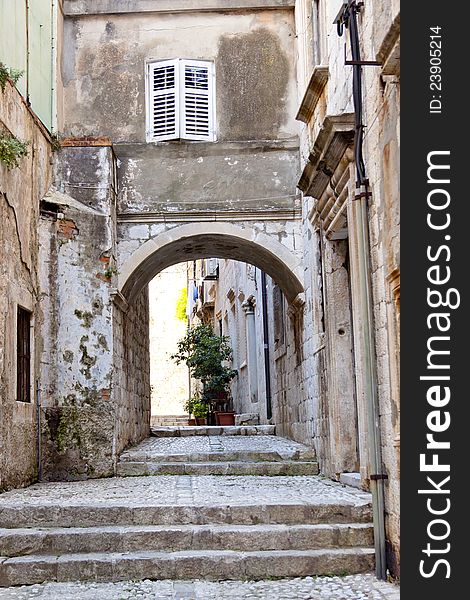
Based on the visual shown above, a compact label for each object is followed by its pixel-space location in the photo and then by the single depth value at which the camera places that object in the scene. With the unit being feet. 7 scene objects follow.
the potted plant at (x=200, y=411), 64.75
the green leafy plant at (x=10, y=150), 25.84
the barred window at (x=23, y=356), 28.66
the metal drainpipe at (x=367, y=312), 19.38
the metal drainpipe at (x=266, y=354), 50.08
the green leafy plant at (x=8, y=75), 26.13
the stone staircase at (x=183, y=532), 19.53
